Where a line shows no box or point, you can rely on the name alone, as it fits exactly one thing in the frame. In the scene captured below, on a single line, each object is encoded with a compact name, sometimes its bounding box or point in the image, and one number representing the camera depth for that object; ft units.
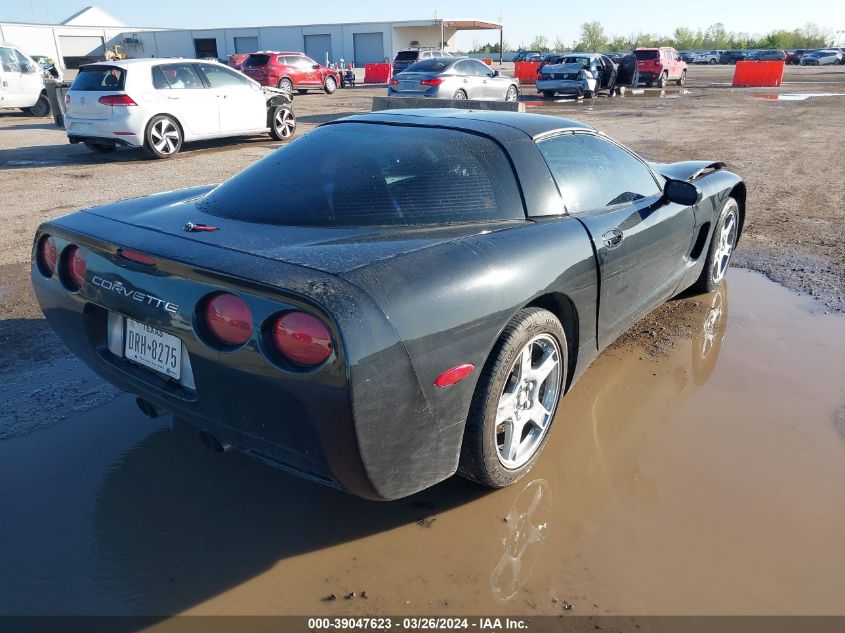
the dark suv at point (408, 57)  95.04
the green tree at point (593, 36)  366.43
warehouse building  163.02
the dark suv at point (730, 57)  225.02
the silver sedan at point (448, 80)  54.08
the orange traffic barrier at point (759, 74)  95.61
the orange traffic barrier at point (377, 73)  116.98
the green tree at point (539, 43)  383.65
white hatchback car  32.99
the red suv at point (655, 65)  93.25
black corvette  6.55
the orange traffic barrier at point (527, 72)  109.91
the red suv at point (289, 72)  79.25
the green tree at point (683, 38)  378.12
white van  51.83
